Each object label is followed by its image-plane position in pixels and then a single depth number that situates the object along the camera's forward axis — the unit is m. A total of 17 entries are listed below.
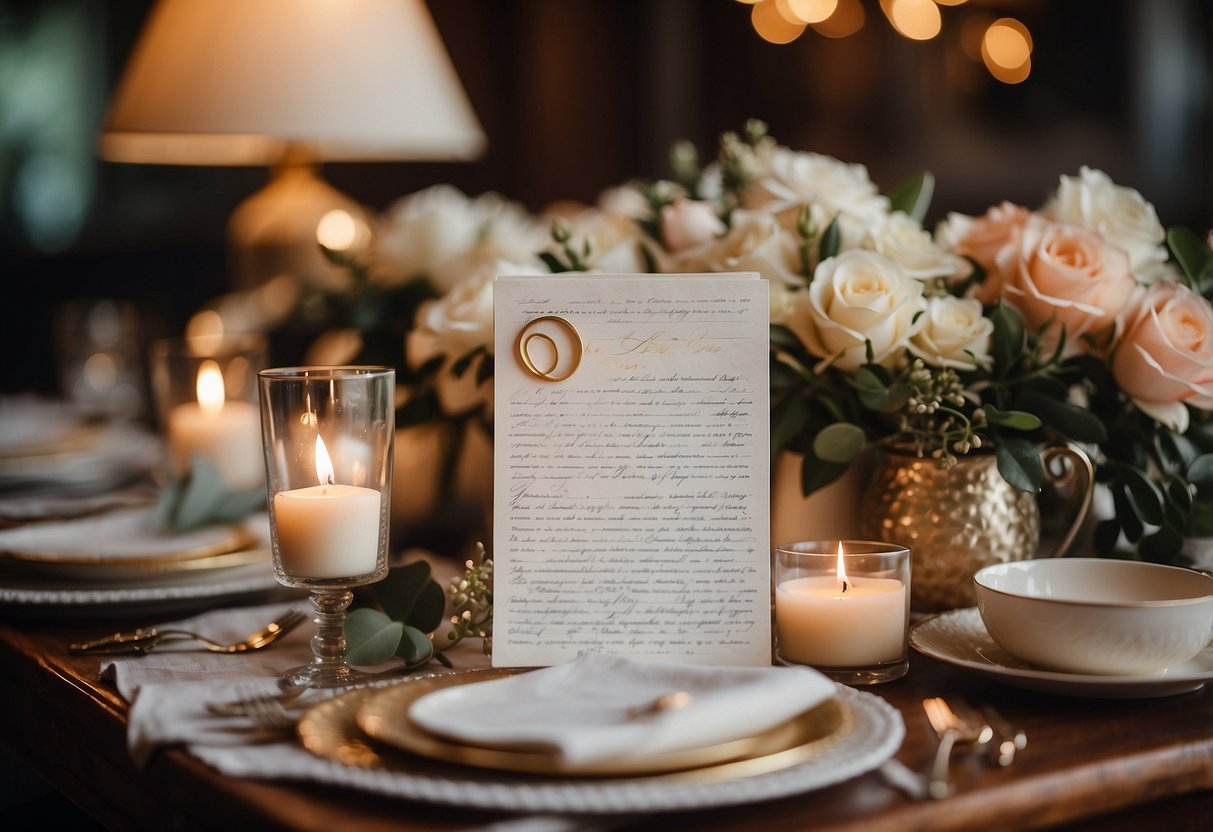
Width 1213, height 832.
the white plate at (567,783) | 0.60
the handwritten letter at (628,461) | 0.86
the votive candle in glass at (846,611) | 0.82
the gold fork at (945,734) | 0.64
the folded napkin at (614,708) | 0.63
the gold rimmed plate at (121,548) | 1.11
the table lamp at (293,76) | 1.35
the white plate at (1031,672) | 0.77
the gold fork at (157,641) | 0.95
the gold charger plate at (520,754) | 0.64
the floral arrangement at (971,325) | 0.95
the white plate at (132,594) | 1.06
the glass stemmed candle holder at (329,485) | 0.85
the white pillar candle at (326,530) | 0.85
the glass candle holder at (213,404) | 1.54
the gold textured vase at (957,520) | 0.97
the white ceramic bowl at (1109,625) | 0.76
